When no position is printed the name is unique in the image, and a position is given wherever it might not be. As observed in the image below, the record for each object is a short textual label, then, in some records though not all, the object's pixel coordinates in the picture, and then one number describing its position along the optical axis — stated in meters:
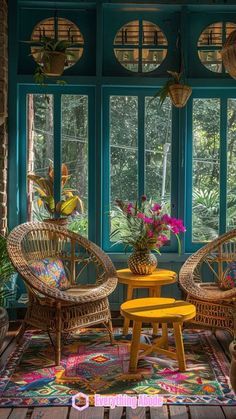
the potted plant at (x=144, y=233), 4.05
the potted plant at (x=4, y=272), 3.54
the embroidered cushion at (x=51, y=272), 3.82
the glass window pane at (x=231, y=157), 4.91
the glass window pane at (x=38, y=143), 4.86
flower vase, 4.05
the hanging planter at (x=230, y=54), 3.34
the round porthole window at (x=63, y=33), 4.85
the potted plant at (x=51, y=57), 4.42
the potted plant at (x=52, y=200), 4.56
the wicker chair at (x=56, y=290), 3.46
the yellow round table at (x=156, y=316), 3.19
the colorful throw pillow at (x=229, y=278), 3.89
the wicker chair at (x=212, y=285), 3.60
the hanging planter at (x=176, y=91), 4.41
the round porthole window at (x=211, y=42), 4.88
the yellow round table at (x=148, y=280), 3.90
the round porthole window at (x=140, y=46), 4.86
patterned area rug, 2.91
